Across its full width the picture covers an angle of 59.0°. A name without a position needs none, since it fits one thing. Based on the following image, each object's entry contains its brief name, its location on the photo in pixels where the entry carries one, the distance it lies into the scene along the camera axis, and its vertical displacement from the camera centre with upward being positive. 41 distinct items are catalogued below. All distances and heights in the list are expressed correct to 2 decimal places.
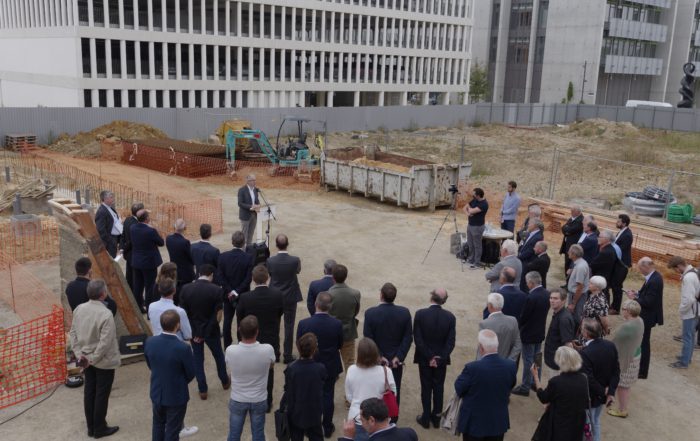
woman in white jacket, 5.71 -2.66
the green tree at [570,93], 68.31 -0.07
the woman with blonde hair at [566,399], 5.77 -2.84
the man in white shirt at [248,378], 6.05 -2.91
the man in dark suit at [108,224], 11.05 -2.62
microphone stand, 14.21 -2.94
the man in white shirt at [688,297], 9.16 -2.91
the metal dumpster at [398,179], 20.73 -3.19
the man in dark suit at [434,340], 7.19 -2.91
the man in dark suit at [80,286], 7.69 -2.59
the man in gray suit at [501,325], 7.15 -2.67
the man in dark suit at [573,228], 12.32 -2.65
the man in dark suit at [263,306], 7.42 -2.66
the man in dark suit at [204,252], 9.16 -2.52
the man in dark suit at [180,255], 9.51 -2.67
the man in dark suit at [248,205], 13.95 -2.76
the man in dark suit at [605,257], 10.65 -2.77
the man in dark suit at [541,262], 9.78 -2.70
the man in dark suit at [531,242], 11.04 -2.66
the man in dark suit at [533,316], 8.07 -2.90
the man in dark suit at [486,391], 5.88 -2.85
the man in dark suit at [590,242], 11.26 -2.65
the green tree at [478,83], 77.00 +0.65
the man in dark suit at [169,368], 6.18 -2.88
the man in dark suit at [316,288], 8.12 -2.63
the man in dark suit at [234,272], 8.79 -2.69
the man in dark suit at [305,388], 5.83 -2.85
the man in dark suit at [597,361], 6.48 -2.74
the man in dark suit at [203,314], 7.73 -2.92
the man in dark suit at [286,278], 8.67 -2.71
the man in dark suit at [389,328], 7.18 -2.77
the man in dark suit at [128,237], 10.35 -2.70
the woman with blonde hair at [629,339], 7.33 -2.86
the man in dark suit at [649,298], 8.88 -2.85
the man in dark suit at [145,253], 10.00 -2.83
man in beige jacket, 6.88 -2.92
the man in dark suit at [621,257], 11.17 -3.01
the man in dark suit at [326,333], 6.72 -2.66
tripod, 15.53 -4.05
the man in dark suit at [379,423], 4.45 -2.39
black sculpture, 58.53 +0.80
